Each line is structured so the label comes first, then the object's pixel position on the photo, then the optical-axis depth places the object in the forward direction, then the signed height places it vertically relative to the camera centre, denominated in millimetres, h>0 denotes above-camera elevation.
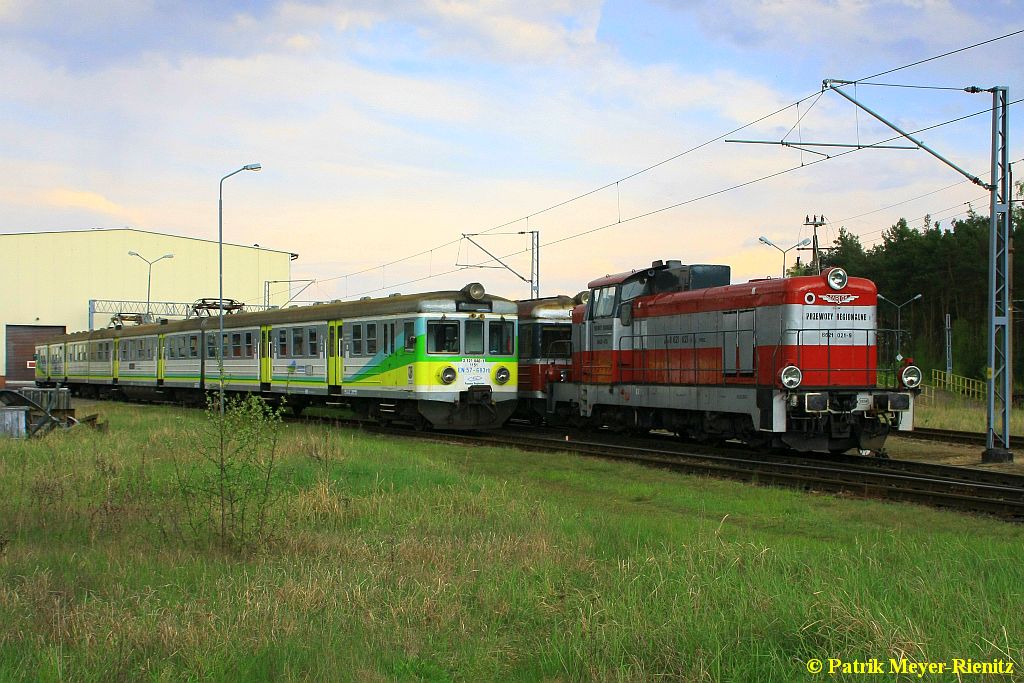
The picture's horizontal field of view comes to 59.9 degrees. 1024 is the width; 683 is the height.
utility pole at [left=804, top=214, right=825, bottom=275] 42019 +7080
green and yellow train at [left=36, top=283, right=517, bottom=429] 21766 +162
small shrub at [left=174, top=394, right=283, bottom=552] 8953 -1485
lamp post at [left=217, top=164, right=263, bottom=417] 29969 +5871
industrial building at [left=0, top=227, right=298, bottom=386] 63812 +6332
